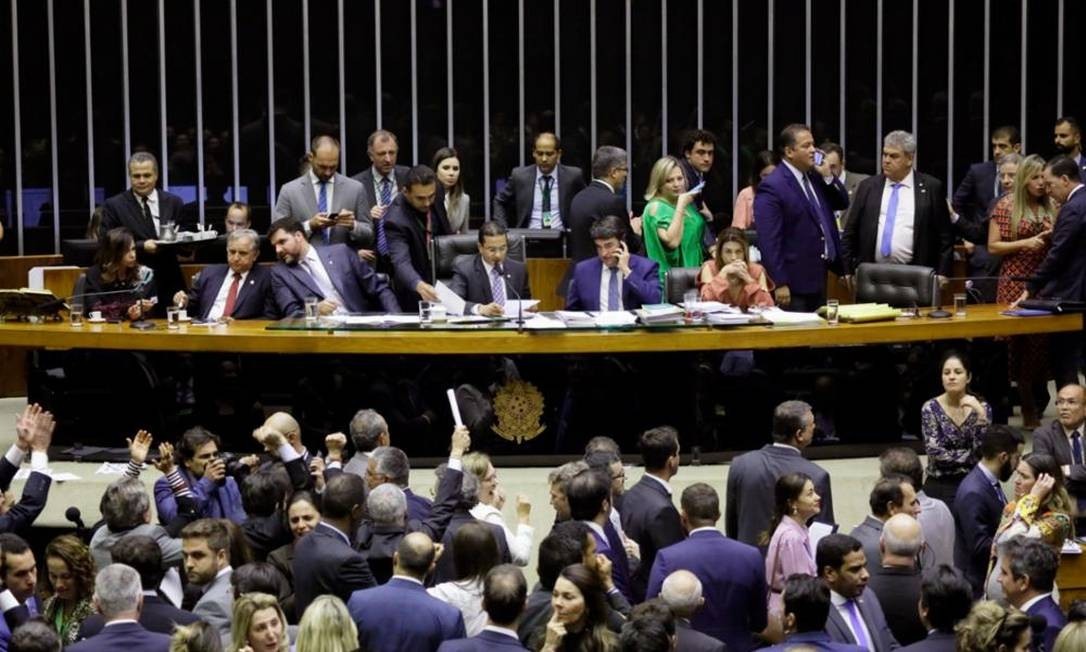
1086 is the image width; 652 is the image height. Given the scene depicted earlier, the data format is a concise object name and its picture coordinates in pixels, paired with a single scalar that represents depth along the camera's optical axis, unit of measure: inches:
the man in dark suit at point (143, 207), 509.4
